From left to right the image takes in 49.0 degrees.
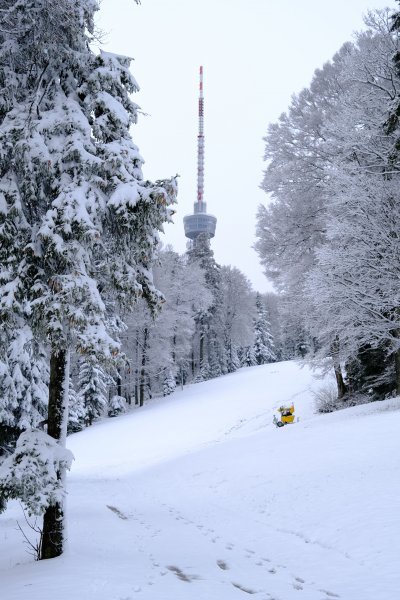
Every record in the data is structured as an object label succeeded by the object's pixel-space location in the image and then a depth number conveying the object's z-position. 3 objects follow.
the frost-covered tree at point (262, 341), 57.84
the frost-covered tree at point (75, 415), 22.21
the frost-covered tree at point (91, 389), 28.98
